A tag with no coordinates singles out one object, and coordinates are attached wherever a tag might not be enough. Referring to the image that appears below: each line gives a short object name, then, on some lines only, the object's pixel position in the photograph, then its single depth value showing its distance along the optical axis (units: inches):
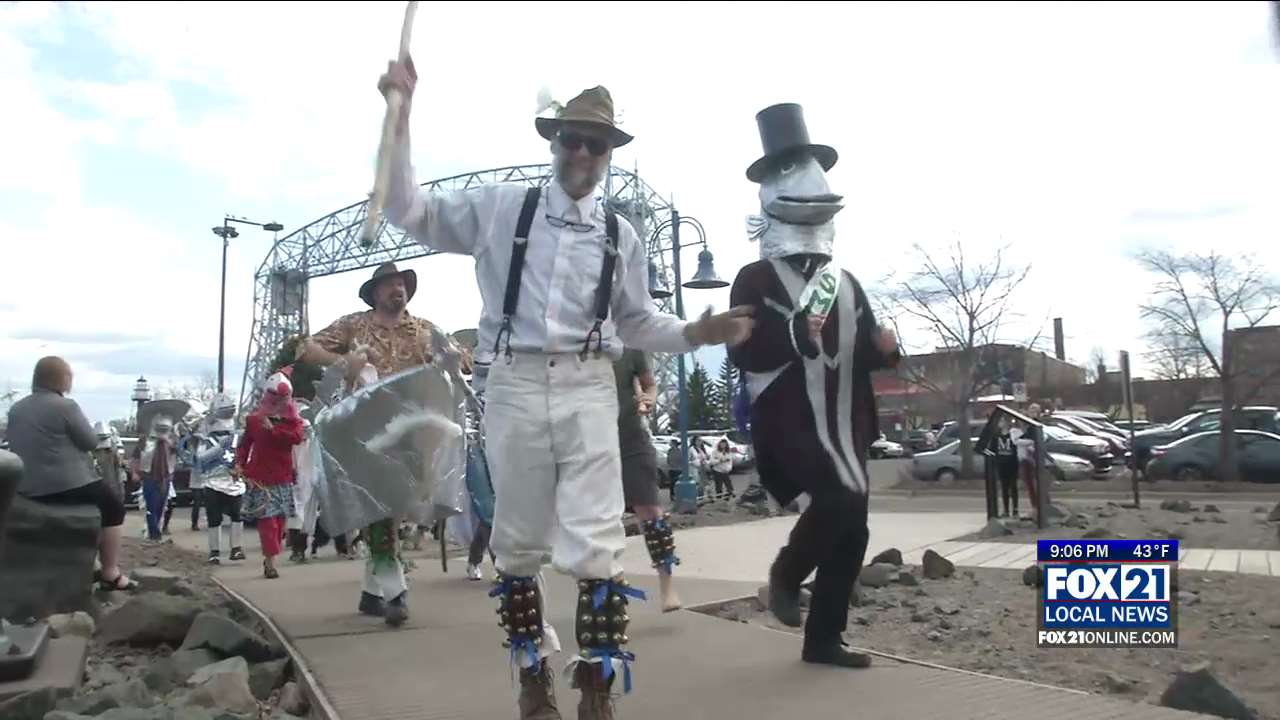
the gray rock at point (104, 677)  169.5
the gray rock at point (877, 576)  249.8
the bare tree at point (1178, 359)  915.4
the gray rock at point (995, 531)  385.4
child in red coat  322.3
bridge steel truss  1736.0
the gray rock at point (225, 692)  145.4
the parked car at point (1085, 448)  860.0
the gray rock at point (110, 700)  141.6
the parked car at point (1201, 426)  771.4
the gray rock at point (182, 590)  261.9
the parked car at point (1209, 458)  663.1
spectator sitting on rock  239.9
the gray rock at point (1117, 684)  153.6
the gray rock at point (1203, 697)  130.6
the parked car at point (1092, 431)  887.1
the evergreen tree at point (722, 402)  2336.9
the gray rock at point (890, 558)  280.8
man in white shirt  122.8
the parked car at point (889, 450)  1621.6
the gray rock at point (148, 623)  208.5
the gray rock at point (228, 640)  184.5
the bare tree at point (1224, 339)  671.8
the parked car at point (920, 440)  1666.1
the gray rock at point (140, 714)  129.6
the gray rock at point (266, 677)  168.4
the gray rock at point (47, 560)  213.8
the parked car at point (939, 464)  937.5
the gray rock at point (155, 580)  277.0
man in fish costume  152.7
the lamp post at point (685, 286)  546.9
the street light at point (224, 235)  1423.5
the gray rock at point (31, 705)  138.9
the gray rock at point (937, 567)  264.1
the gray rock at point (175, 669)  163.3
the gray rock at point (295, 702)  155.5
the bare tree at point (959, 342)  941.2
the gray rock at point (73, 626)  191.2
